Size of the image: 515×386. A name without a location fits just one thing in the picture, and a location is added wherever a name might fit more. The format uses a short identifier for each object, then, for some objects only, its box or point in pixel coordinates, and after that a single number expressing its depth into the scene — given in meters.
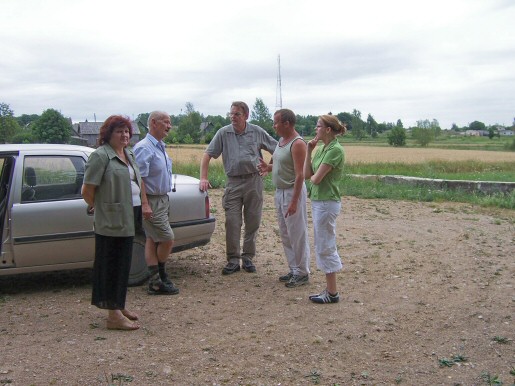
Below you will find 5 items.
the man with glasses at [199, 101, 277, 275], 6.27
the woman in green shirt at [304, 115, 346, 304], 5.19
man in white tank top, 5.74
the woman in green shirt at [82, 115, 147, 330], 4.38
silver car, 5.41
